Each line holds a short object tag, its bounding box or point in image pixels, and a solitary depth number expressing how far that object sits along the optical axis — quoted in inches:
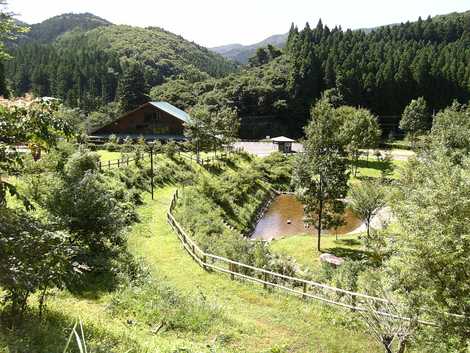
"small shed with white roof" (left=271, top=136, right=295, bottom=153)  2362.2
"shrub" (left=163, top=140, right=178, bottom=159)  1739.7
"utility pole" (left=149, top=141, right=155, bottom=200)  1259.5
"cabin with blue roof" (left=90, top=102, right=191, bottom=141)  2427.4
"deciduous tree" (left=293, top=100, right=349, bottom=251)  1047.0
